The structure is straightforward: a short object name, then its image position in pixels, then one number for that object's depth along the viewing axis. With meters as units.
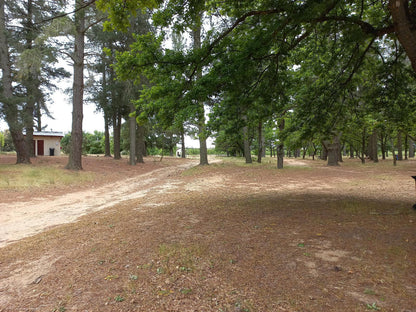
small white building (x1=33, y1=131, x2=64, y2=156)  30.08
